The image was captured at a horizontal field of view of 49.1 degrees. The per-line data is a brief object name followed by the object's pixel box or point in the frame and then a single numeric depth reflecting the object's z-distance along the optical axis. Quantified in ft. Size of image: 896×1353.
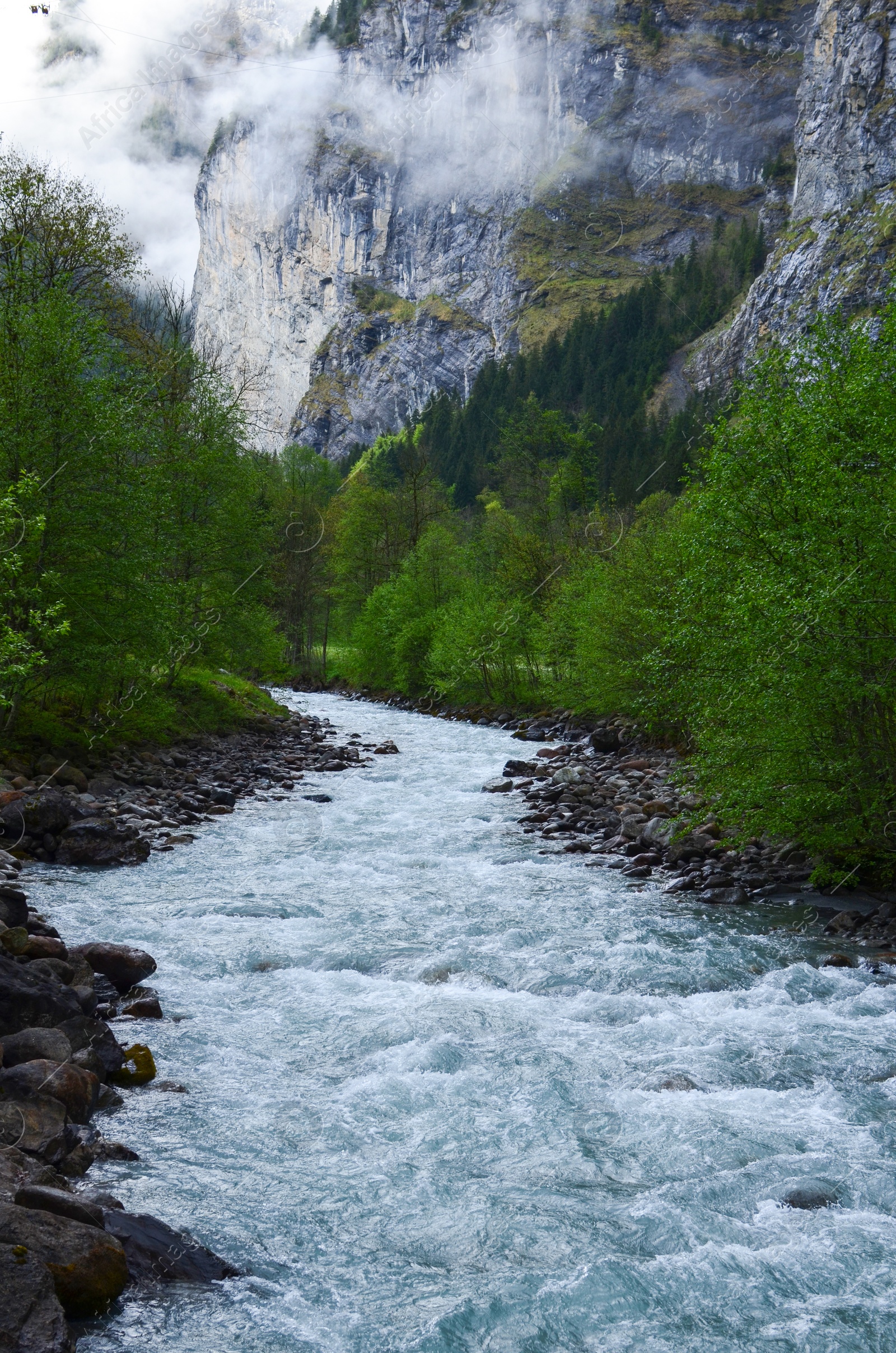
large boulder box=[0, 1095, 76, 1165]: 21.12
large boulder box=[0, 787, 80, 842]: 51.44
